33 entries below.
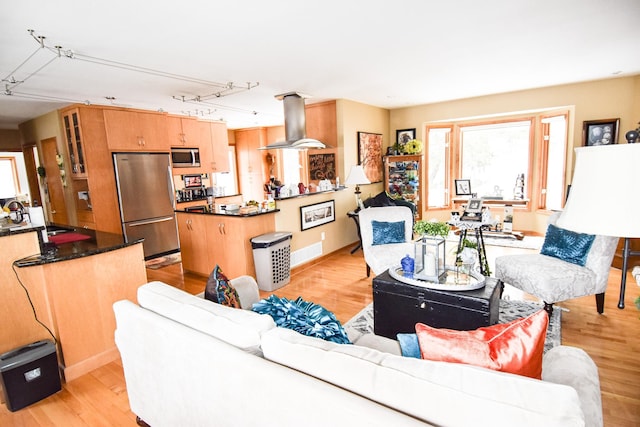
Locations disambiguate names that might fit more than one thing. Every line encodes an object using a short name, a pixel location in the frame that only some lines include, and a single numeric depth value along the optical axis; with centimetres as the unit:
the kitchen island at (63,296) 233
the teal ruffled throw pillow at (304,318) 148
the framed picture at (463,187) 648
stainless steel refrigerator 514
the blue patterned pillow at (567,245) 294
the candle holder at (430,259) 255
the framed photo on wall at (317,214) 465
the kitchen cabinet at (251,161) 862
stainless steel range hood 458
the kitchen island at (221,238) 392
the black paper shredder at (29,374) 208
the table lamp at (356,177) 507
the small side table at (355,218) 532
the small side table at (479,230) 346
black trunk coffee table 222
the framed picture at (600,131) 472
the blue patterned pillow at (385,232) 390
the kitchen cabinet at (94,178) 477
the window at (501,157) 570
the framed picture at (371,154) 577
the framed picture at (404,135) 650
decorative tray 233
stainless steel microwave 596
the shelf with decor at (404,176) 600
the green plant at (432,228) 269
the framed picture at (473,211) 377
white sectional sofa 87
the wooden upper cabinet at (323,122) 538
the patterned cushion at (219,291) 181
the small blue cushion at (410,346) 128
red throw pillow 106
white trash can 383
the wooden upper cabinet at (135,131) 497
